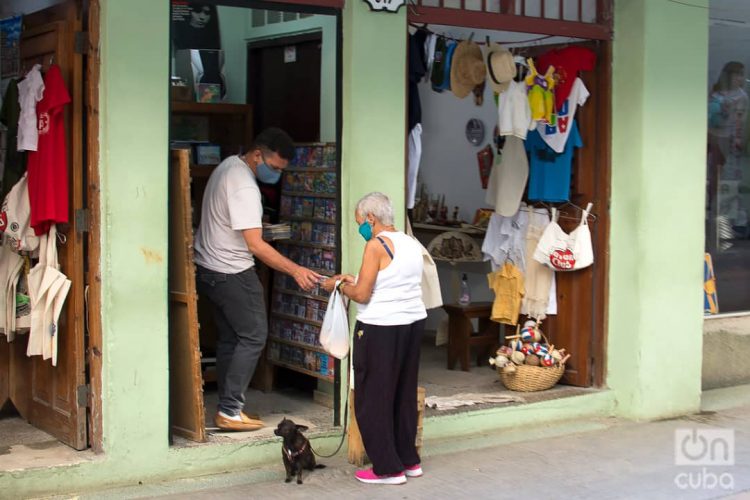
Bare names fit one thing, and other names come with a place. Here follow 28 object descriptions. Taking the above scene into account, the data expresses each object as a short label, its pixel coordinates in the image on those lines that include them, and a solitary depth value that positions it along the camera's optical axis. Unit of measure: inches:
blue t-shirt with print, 327.0
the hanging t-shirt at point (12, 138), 261.6
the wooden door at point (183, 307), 255.9
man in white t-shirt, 271.1
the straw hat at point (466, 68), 308.0
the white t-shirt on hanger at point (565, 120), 319.6
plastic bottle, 375.6
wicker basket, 324.8
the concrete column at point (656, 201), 317.4
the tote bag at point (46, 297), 251.9
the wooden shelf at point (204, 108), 316.8
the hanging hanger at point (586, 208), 326.3
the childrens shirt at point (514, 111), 315.0
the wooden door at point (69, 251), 248.1
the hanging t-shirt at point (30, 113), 249.3
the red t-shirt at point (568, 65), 319.6
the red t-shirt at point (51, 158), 244.5
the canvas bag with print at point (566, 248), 323.0
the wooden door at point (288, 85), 323.9
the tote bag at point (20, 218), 255.9
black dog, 247.3
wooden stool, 368.8
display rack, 299.1
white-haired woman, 244.7
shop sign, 271.7
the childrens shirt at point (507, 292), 343.6
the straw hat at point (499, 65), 309.0
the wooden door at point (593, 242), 323.6
